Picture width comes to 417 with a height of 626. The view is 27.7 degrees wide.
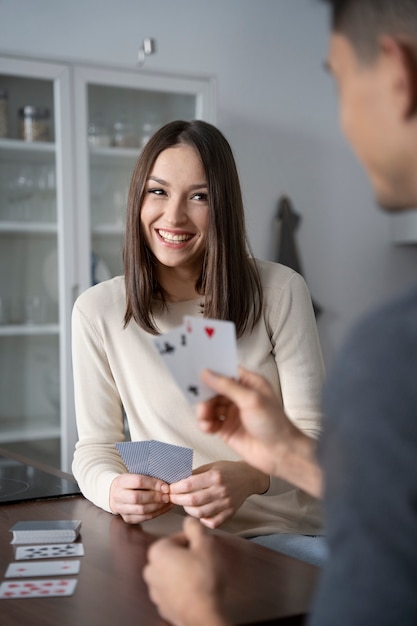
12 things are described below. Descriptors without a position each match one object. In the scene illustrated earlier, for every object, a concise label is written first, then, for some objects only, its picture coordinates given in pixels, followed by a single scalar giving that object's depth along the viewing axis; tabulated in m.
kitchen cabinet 3.66
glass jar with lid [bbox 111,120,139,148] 3.90
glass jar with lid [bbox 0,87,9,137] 3.64
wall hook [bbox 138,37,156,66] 3.82
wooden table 1.10
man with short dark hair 0.67
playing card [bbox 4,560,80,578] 1.27
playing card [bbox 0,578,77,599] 1.19
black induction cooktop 1.79
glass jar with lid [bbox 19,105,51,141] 3.70
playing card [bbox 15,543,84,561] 1.35
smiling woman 1.89
